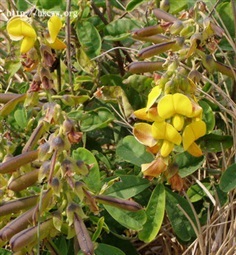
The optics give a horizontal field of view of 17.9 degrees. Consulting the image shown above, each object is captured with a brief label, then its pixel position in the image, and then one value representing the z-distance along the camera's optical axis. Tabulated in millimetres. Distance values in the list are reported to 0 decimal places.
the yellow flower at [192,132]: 478
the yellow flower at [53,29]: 516
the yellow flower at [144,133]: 496
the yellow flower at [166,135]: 471
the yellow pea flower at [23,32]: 508
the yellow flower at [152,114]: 472
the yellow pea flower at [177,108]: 458
